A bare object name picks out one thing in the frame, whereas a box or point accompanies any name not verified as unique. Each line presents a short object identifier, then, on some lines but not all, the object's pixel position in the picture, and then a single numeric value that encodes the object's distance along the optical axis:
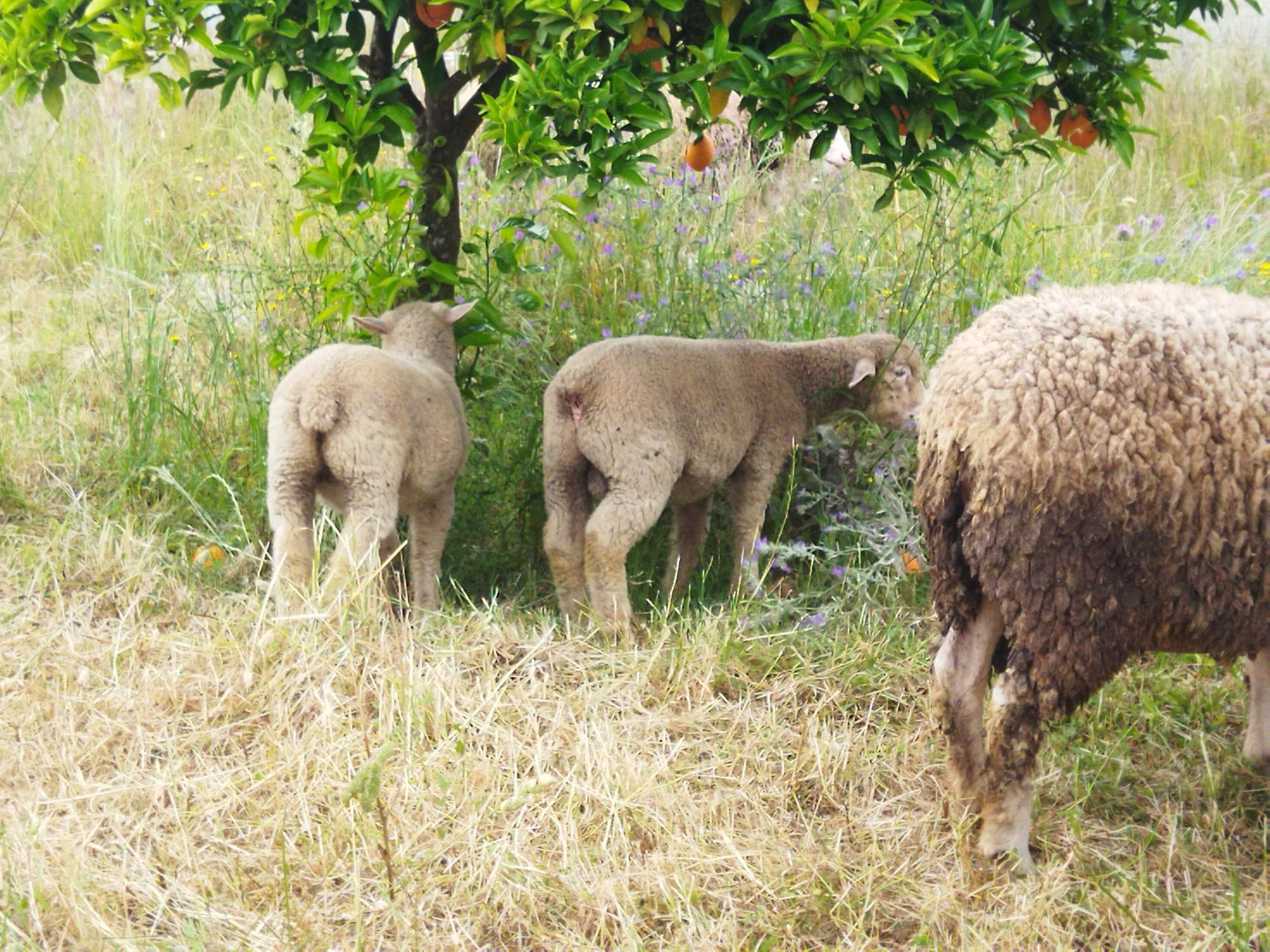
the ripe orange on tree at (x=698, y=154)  4.23
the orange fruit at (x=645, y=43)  3.65
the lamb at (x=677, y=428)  4.09
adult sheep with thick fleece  2.84
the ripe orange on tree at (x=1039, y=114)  4.09
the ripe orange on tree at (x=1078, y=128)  4.12
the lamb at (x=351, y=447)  3.92
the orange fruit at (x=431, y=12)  3.72
